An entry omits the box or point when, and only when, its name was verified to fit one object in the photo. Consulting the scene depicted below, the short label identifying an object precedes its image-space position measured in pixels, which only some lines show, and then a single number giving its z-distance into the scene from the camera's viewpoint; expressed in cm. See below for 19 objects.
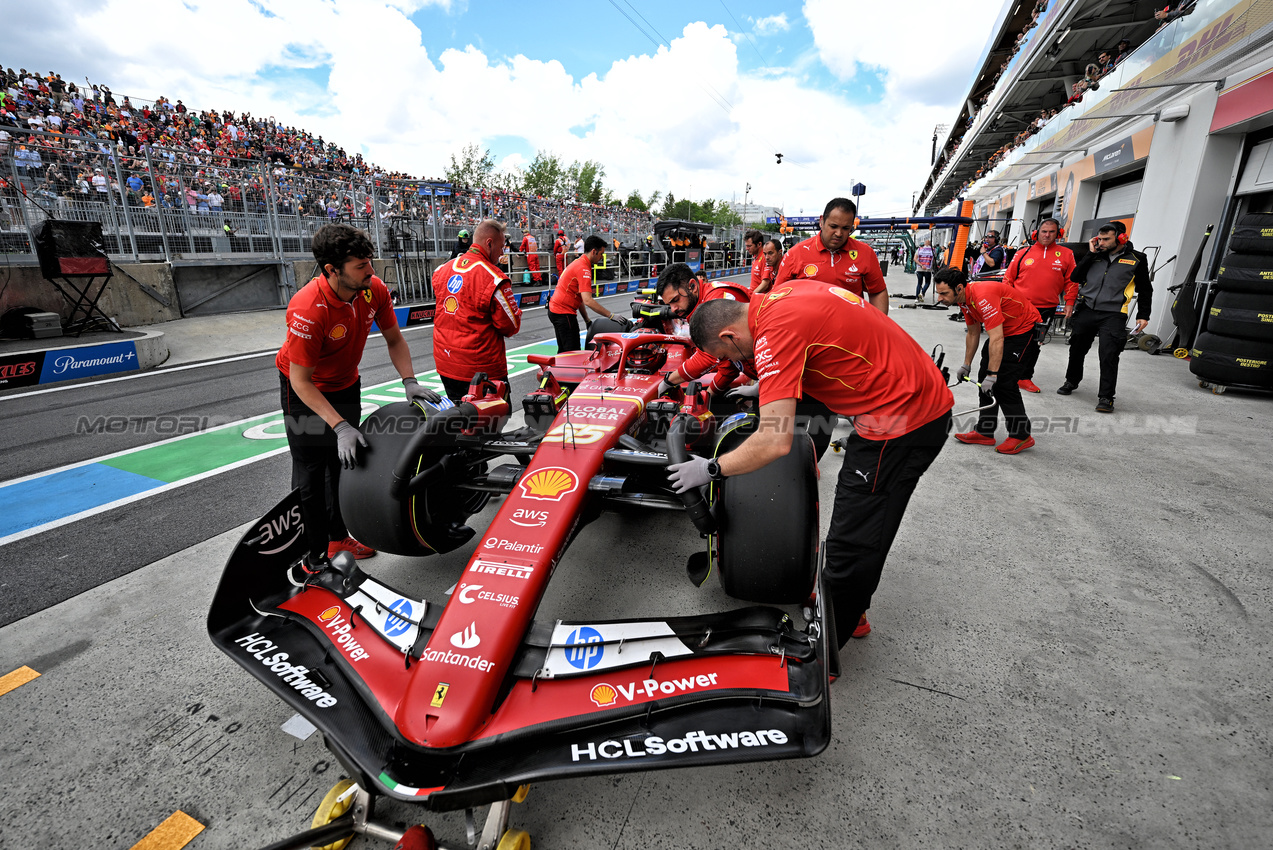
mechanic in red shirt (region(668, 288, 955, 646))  205
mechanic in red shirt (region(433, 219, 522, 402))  393
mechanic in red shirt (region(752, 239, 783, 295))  694
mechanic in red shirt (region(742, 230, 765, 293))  724
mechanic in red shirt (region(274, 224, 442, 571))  273
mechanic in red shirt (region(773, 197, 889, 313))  459
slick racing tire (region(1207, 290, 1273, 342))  633
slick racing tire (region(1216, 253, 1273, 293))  632
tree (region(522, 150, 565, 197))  4441
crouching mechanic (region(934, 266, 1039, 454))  477
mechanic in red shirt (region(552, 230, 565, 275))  1836
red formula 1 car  166
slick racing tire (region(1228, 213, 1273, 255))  636
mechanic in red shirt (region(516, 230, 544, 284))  1750
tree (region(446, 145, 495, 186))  3903
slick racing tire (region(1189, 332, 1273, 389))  651
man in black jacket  592
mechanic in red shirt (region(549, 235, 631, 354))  620
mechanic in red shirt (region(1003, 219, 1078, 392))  622
